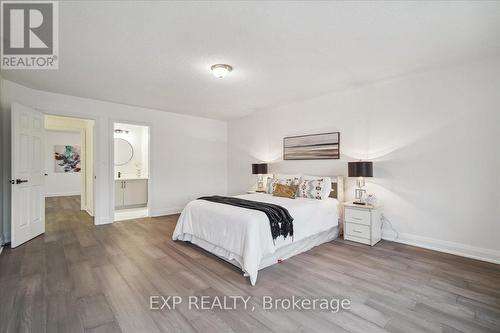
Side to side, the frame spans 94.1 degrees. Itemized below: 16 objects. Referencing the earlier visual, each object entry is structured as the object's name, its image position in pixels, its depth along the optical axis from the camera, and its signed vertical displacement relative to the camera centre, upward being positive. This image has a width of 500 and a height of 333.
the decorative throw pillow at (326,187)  3.89 -0.36
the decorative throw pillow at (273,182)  4.39 -0.33
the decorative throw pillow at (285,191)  4.06 -0.45
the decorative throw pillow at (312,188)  3.91 -0.40
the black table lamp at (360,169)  3.55 -0.05
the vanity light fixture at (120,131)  7.04 +1.02
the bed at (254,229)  2.61 -0.85
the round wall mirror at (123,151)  7.05 +0.41
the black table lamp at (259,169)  5.34 -0.09
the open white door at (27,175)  3.42 -0.17
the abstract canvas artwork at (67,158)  8.67 +0.24
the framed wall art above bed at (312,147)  4.37 +0.38
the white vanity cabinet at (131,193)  6.41 -0.79
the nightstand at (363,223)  3.48 -0.89
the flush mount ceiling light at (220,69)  3.05 +1.26
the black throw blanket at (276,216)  2.80 -0.64
